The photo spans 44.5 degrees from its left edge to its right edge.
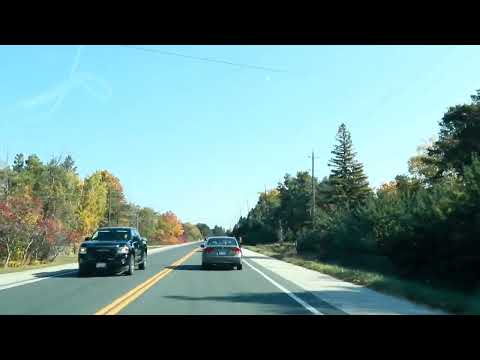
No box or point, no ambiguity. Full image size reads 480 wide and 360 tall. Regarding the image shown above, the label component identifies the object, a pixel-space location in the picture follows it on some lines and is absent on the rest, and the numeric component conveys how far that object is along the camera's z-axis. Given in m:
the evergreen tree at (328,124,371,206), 78.56
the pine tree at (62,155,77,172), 61.88
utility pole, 58.78
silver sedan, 26.06
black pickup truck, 21.27
